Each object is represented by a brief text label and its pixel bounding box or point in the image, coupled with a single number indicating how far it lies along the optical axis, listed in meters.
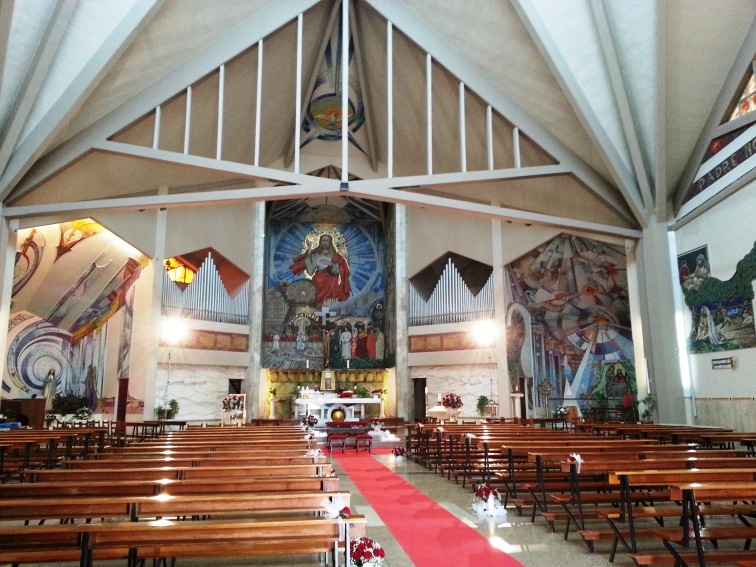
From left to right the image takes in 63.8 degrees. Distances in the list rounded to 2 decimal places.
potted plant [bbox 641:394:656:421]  11.03
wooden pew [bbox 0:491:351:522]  3.05
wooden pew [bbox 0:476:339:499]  3.57
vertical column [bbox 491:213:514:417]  16.83
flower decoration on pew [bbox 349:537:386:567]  3.11
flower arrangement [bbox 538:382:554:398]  16.03
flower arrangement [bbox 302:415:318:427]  13.94
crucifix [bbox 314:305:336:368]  21.32
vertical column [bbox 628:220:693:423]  10.76
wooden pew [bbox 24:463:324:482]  4.09
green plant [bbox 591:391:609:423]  14.94
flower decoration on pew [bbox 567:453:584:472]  4.31
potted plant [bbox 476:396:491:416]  16.94
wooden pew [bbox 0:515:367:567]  2.75
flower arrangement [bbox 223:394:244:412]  16.45
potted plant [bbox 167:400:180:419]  16.08
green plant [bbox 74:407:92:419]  14.83
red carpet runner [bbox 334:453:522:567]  4.09
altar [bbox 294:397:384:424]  15.62
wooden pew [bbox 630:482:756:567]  3.20
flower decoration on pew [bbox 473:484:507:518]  5.34
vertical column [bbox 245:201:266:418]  18.94
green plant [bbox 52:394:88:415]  15.45
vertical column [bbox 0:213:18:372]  10.58
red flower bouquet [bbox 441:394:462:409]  15.07
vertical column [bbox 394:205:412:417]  19.36
